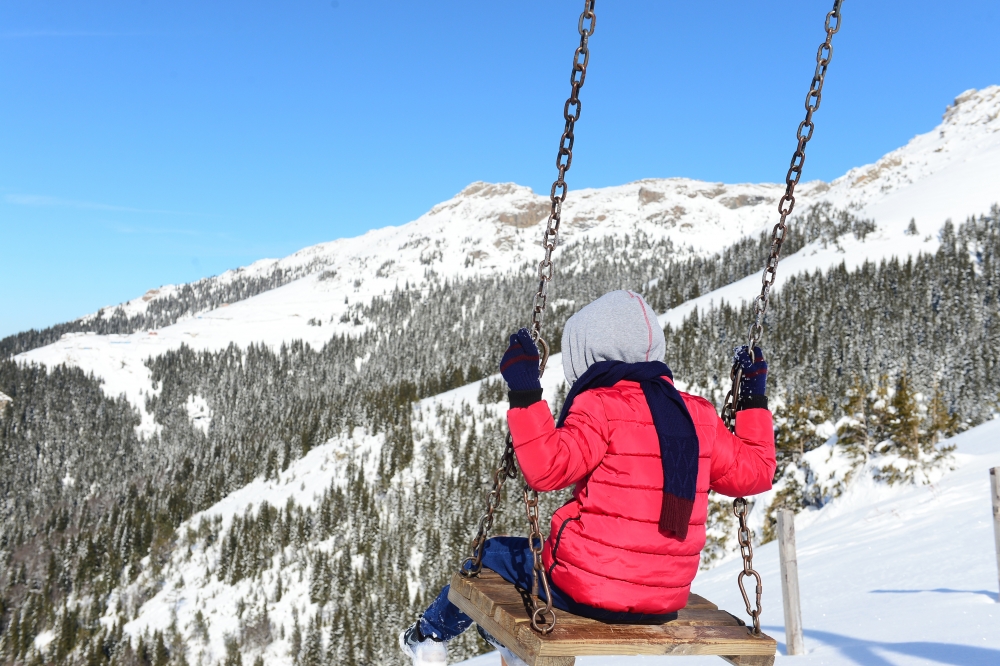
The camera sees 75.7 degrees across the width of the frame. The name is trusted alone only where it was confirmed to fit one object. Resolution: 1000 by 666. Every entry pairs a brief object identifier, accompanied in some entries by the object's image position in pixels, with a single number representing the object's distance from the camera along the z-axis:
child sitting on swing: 2.91
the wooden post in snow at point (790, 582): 6.80
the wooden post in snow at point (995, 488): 7.12
